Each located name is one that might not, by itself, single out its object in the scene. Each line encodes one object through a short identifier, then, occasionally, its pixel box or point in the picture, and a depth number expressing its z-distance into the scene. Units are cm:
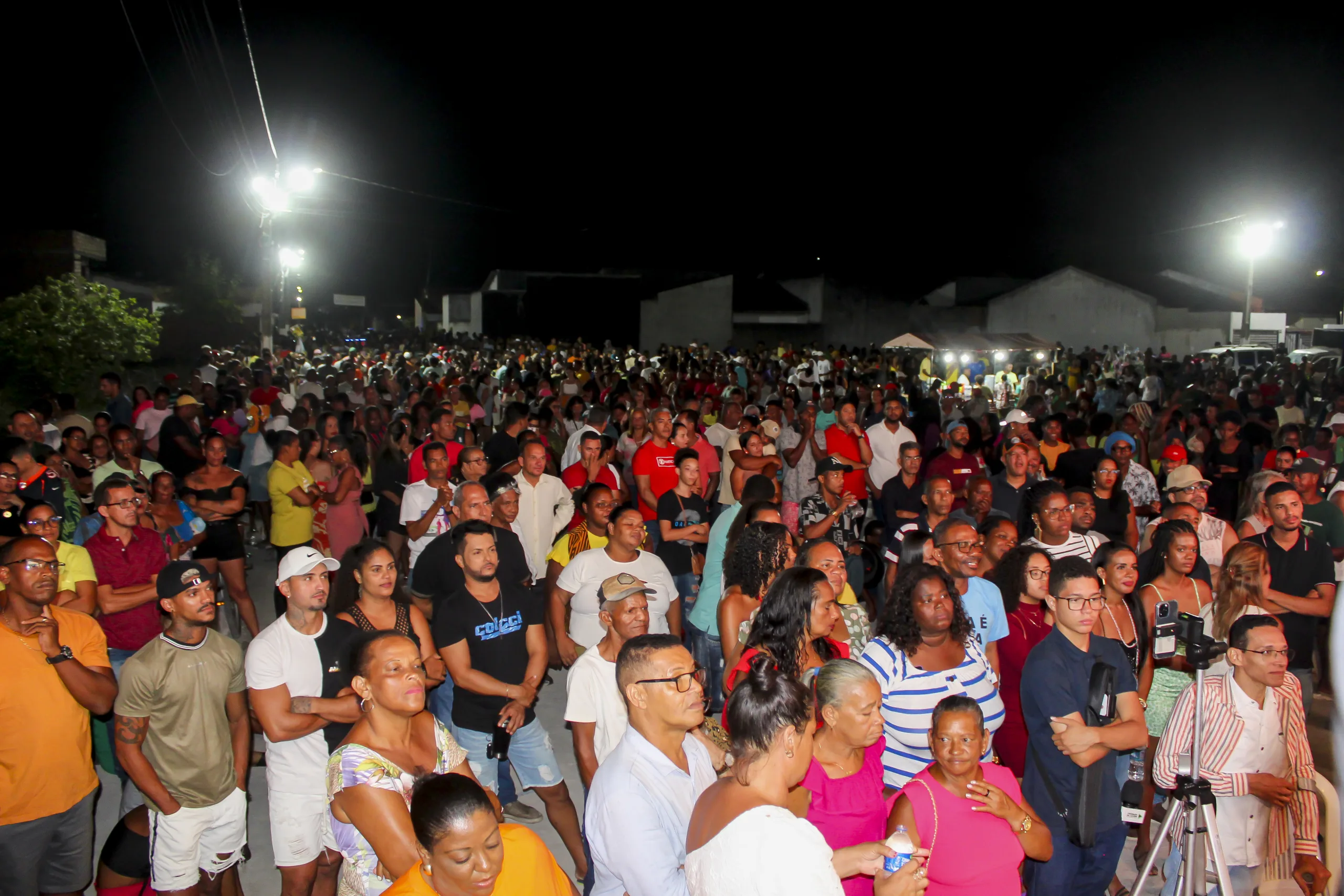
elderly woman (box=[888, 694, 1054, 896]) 317
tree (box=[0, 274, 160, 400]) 1584
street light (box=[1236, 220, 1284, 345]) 3030
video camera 372
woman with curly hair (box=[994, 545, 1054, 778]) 458
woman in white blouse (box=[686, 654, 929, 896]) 244
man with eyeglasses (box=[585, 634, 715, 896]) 286
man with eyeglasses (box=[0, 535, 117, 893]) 380
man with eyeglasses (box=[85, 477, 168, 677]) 526
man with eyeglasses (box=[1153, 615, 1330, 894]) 393
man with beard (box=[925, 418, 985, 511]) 816
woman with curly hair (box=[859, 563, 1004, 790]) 392
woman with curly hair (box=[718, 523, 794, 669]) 478
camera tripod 363
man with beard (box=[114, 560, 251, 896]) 386
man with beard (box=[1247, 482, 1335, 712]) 569
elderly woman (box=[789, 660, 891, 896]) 334
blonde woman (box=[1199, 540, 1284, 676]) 490
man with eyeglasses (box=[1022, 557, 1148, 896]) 379
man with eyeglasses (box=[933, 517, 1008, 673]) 479
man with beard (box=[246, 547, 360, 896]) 395
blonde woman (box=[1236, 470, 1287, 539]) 614
